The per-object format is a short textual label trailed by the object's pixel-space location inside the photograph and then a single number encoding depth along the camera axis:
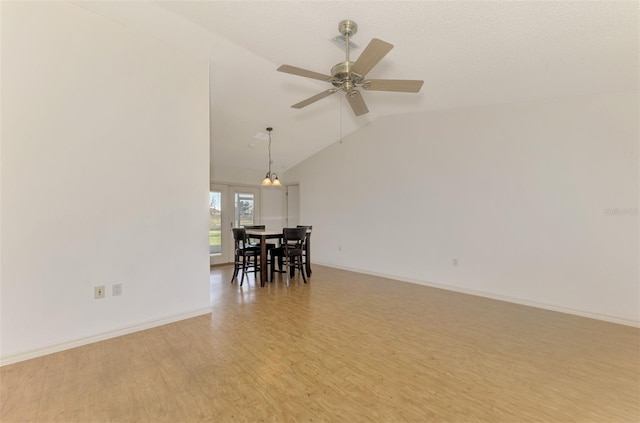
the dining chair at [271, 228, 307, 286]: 4.73
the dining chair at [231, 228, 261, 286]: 4.72
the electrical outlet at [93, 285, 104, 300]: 2.66
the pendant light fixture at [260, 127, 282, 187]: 5.13
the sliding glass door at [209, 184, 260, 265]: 6.43
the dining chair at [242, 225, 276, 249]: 5.67
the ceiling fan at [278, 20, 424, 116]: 2.22
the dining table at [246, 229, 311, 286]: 4.63
